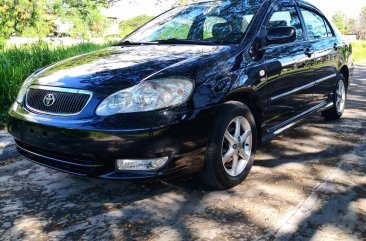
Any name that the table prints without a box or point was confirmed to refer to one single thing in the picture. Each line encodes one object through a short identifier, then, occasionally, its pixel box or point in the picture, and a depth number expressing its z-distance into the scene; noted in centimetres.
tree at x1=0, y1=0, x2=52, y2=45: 1941
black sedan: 257
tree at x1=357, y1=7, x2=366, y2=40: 9501
